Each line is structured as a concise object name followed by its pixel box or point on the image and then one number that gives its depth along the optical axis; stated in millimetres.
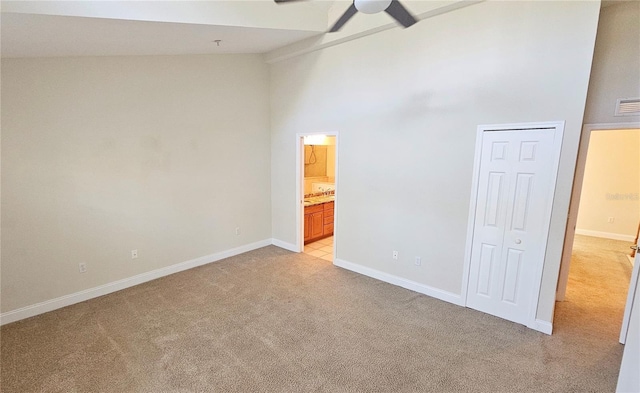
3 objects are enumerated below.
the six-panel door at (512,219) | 2799
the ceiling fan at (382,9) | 1773
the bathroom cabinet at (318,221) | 5590
